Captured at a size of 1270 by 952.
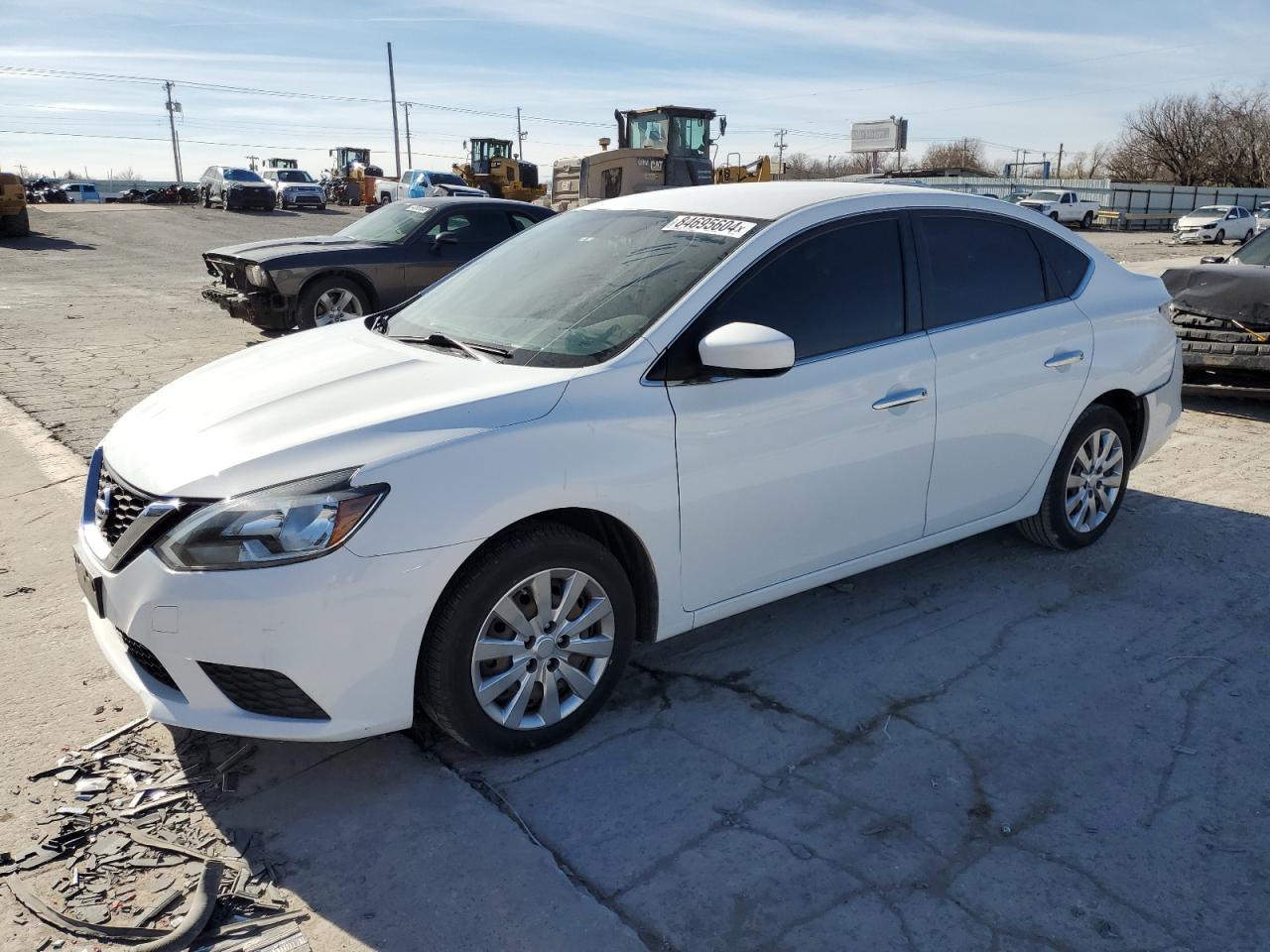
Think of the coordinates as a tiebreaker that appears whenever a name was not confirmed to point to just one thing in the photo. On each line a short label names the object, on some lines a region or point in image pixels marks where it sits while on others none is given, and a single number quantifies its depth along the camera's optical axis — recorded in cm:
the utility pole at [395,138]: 6275
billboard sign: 9230
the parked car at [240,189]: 3975
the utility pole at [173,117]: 9046
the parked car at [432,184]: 3189
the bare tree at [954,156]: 9912
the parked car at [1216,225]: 3778
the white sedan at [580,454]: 273
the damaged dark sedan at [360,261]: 1009
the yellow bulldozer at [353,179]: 5116
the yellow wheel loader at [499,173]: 4053
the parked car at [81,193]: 5906
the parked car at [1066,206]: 4578
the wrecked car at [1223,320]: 776
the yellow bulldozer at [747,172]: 2945
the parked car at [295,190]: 4334
